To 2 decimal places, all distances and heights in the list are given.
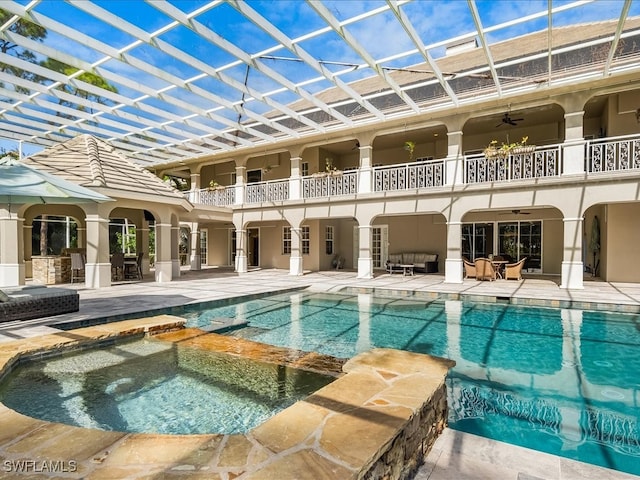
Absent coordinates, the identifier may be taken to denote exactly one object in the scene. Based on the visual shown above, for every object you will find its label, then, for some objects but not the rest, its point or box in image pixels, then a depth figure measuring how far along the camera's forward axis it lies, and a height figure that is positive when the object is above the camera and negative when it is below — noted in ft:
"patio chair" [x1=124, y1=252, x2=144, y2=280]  44.91 -3.69
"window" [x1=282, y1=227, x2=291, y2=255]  63.57 -0.55
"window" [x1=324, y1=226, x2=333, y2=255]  61.52 -0.38
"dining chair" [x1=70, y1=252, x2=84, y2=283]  39.60 -3.00
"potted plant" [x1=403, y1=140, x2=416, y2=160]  45.44 +11.56
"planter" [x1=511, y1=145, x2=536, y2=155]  36.81 +8.85
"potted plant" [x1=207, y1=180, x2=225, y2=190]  60.13 +8.45
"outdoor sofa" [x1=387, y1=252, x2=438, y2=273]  52.26 -3.52
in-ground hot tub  10.99 -5.35
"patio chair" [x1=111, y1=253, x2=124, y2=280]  41.75 -3.19
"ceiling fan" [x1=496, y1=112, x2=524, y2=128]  41.78 +13.95
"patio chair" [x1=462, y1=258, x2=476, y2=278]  43.68 -3.77
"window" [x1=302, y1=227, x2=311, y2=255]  61.05 -0.20
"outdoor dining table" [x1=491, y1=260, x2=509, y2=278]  43.42 -3.28
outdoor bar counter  39.47 -3.35
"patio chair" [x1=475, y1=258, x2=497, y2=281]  42.29 -3.77
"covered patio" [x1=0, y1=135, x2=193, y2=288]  34.68 +3.35
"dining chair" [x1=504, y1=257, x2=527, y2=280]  41.86 -3.86
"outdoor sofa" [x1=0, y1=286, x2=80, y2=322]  20.04 -3.69
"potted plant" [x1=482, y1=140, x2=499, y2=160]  38.49 +8.86
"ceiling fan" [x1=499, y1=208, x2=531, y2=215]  47.47 +3.32
